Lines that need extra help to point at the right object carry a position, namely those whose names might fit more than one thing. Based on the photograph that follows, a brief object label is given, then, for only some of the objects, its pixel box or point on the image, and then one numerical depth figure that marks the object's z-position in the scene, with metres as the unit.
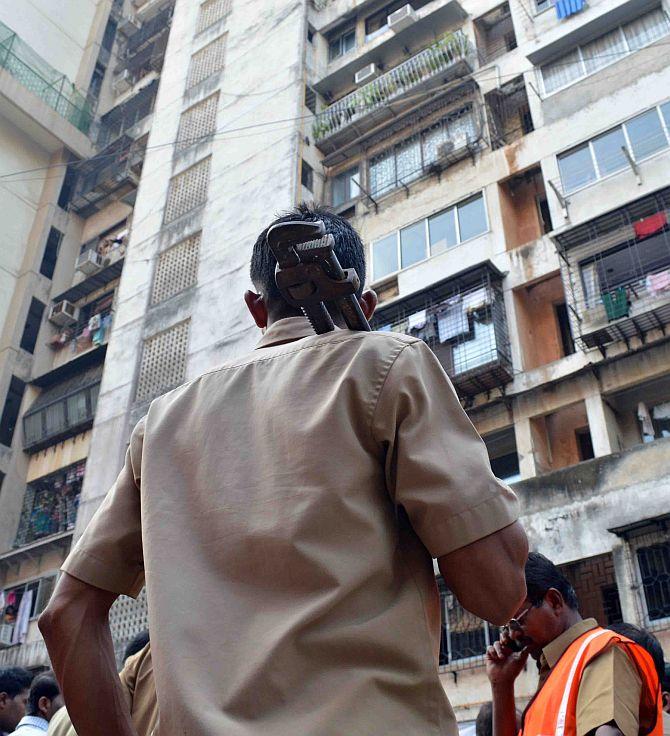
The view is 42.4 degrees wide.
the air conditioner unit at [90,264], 27.75
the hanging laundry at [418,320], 16.84
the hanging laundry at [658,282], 13.93
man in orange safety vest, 2.50
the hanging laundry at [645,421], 14.16
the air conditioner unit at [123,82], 33.69
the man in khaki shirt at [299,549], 1.23
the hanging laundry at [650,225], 14.53
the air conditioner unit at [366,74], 22.98
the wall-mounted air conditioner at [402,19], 22.55
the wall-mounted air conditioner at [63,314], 26.95
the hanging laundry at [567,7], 18.77
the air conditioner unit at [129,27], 34.81
